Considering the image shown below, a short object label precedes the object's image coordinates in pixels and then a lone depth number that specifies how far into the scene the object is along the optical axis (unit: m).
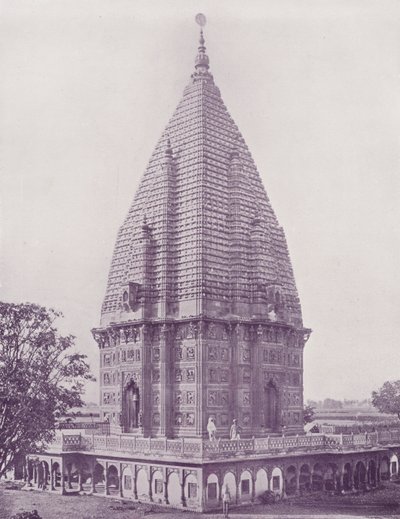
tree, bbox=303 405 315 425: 51.38
